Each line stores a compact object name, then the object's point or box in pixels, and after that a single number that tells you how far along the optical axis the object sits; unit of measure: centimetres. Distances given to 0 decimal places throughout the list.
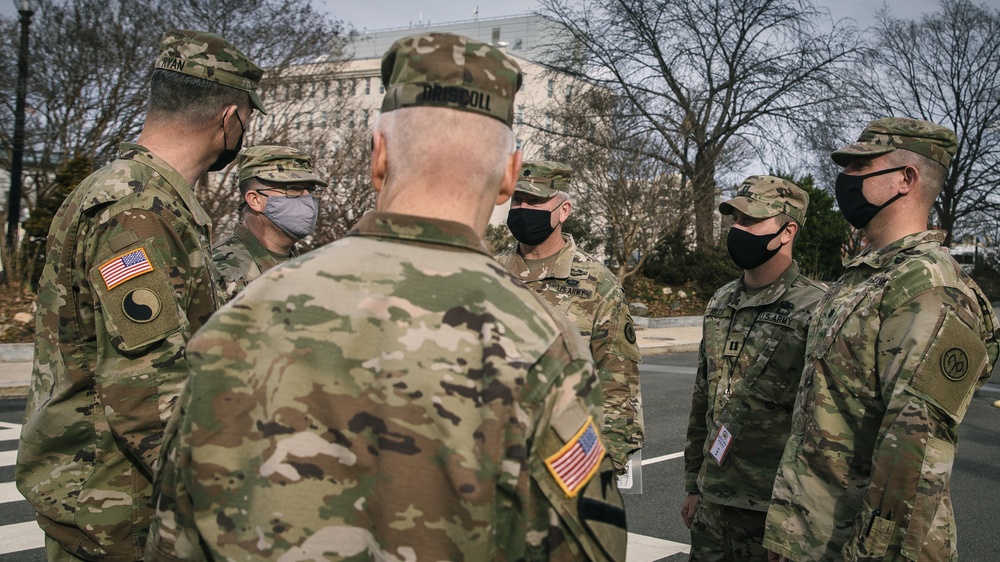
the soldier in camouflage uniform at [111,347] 232
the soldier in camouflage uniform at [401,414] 144
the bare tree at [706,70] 2588
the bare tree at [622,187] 2269
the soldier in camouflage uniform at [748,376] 362
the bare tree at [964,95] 3095
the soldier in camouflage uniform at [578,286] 398
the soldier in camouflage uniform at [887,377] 250
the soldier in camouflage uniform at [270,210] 493
